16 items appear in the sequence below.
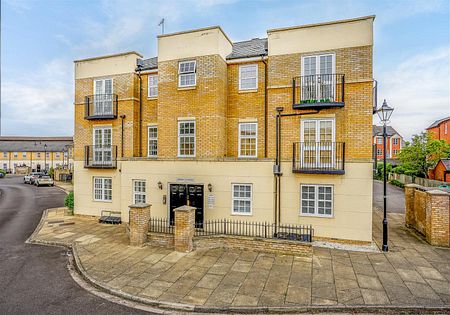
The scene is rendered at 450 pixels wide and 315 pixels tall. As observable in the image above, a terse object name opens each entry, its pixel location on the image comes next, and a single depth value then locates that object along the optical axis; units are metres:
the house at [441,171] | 24.27
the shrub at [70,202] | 16.75
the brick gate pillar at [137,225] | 10.37
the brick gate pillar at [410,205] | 13.13
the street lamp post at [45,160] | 60.17
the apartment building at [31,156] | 61.16
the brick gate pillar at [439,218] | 10.31
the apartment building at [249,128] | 11.04
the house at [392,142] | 57.97
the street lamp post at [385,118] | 9.97
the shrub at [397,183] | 30.49
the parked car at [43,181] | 33.59
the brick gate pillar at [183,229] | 9.70
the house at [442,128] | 39.69
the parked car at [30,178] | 36.90
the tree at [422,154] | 27.94
